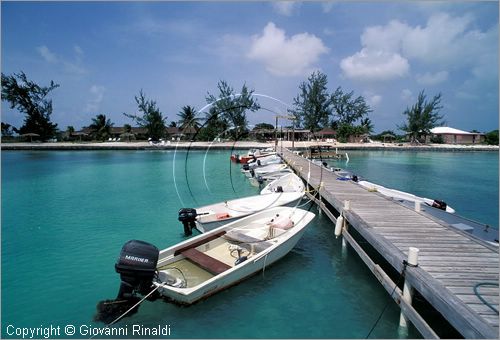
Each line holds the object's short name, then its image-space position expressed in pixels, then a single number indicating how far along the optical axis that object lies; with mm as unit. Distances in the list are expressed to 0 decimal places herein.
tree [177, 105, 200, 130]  71006
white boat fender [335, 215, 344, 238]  9977
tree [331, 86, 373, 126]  78625
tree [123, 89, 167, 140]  72812
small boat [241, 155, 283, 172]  27581
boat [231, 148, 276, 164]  33531
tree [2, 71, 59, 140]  67438
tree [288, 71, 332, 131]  76250
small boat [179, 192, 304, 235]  10008
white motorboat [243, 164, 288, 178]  23302
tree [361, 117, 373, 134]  79538
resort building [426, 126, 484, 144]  80250
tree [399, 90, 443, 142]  74938
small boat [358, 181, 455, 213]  13278
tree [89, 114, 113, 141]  73750
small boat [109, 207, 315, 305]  5754
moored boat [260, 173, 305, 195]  15344
